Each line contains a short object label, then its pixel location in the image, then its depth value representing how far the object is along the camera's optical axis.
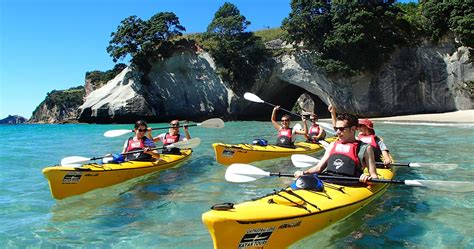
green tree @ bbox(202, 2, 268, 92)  33.69
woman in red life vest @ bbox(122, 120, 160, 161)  8.51
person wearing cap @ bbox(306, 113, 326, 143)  11.90
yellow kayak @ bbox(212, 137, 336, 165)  9.59
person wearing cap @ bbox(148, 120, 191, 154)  10.20
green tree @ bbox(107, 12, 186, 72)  35.88
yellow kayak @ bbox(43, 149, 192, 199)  6.66
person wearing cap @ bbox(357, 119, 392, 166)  7.29
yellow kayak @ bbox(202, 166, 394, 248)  3.58
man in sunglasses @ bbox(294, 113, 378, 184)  5.17
